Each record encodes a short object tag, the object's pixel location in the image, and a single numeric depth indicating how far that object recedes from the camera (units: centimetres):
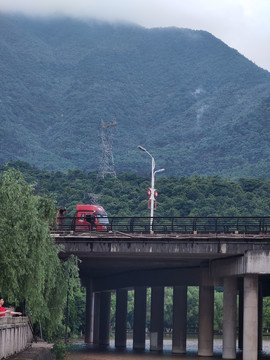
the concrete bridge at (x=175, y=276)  6906
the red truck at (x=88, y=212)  9112
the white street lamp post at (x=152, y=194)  8465
